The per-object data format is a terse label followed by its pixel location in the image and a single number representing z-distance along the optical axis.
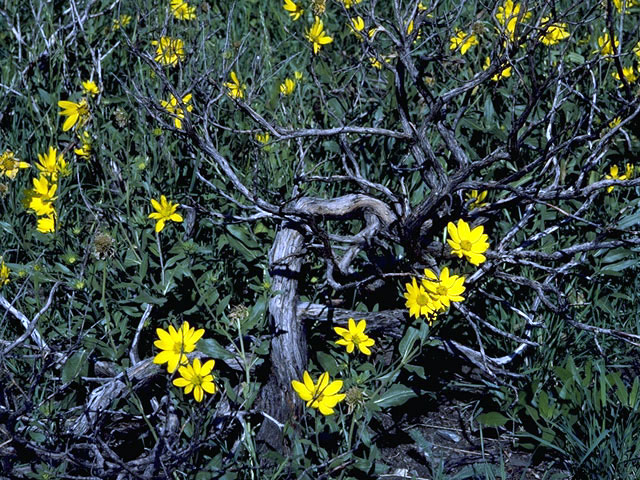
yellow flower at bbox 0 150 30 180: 2.91
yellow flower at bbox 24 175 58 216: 2.59
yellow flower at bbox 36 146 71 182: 2.84
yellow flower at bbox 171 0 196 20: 3.47
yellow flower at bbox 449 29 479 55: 3.37
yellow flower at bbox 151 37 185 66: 3.13
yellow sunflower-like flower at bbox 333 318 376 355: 2.25
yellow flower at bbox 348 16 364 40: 3.60
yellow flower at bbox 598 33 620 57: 3.38
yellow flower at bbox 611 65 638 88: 3.34
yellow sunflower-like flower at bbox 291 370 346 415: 2.06
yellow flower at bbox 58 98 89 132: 2.97
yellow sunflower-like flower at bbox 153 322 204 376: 2.06
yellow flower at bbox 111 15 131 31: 3.80
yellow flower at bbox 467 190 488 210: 2.78
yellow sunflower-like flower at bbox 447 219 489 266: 2.33
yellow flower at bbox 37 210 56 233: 2.60
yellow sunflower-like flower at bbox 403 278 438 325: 2.28
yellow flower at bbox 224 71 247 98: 3.13
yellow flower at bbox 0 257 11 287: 2.50
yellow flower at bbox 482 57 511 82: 3.27
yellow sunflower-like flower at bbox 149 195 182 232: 2.51
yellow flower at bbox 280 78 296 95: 3.25
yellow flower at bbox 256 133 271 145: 3.13
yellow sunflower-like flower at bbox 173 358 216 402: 2.07
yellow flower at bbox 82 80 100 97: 3.16
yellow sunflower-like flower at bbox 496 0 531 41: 3.17
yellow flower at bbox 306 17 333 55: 3.38
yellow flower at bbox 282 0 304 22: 3.64
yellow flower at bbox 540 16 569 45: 3.34
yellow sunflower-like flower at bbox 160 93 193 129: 2.93
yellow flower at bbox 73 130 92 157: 2.95
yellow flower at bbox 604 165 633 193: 2.95
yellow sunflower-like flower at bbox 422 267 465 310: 2.29
